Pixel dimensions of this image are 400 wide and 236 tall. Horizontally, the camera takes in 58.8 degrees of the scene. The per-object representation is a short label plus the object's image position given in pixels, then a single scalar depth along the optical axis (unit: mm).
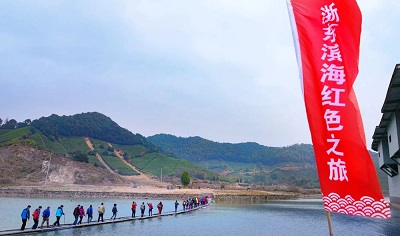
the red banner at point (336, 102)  6566
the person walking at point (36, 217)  20741
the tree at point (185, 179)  104500
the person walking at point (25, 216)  20077
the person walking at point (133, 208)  30934
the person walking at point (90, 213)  25472
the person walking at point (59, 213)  22339
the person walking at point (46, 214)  21344
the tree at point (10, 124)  185875
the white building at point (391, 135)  29875
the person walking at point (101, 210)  26516
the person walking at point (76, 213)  23766
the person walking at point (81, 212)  23878
